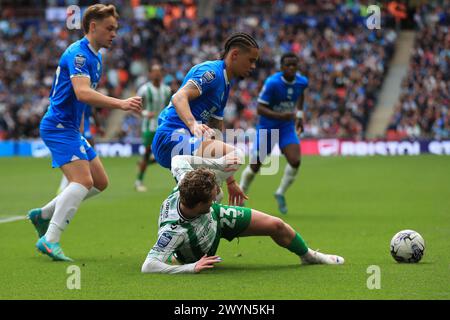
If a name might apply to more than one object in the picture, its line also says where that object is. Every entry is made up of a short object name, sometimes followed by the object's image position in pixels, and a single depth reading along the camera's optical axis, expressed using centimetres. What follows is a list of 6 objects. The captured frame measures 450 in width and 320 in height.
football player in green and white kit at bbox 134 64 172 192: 1859
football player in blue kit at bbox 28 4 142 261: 880
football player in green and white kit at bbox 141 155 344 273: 739
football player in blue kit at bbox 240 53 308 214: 1413
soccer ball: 815
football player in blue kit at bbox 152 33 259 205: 820
